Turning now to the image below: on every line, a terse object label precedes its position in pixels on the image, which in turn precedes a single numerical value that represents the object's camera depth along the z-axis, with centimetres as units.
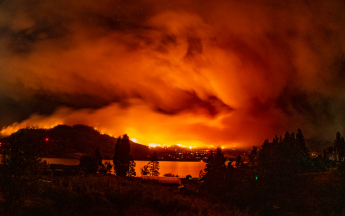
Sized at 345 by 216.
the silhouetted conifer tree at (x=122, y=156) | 6694
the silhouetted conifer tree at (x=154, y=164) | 9433
